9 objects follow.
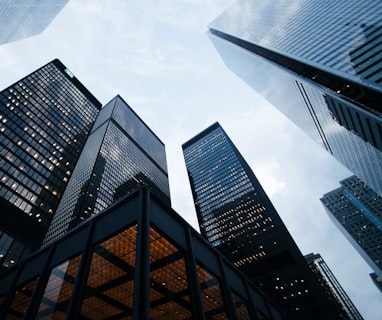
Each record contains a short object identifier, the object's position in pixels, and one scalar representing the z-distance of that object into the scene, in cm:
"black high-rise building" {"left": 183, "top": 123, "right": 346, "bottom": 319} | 9900
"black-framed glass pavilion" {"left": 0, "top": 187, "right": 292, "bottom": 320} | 1074
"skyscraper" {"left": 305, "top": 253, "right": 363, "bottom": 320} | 15800
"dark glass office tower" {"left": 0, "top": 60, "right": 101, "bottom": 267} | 7369
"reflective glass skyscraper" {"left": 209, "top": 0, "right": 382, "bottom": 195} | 5381
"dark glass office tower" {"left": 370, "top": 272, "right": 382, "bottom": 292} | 17888
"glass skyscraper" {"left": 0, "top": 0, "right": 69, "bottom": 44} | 6246
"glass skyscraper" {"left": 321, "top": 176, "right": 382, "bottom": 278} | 15612
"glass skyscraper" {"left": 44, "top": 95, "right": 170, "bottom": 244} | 9962
